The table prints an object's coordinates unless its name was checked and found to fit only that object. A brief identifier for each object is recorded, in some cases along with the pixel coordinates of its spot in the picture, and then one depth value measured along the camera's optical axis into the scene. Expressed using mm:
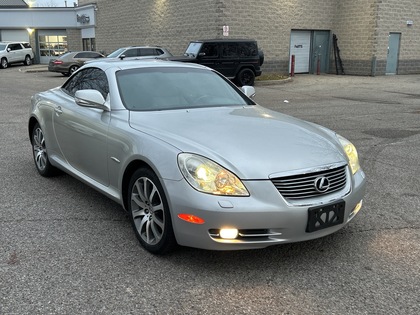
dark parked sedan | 23859
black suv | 18359
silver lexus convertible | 3047
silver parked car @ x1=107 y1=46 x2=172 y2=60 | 20781
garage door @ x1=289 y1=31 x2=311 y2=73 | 24750
